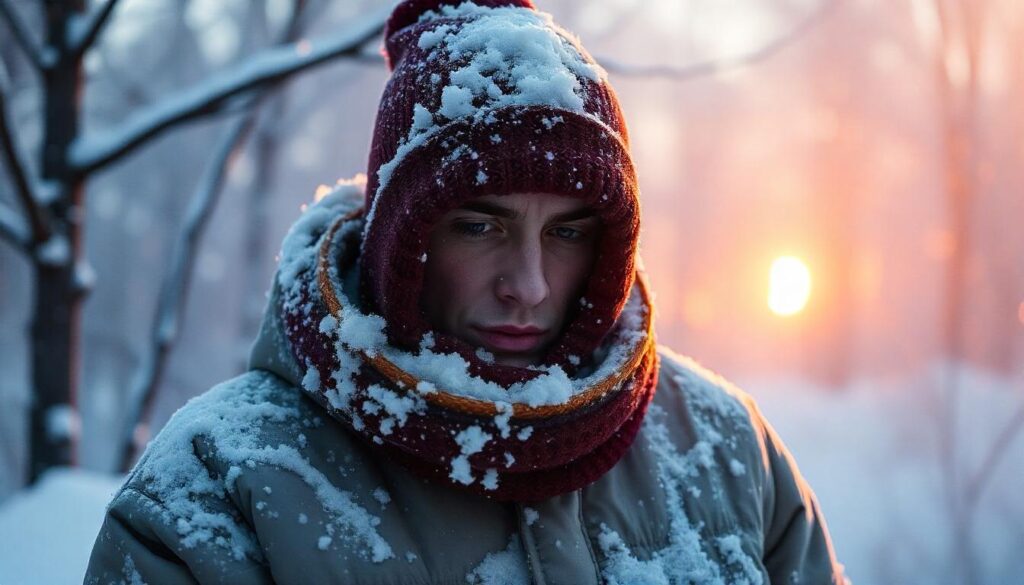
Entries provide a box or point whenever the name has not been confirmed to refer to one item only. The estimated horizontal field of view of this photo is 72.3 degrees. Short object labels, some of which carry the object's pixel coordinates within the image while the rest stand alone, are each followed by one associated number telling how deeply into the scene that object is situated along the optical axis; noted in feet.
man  4.09
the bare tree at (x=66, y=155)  8.84
